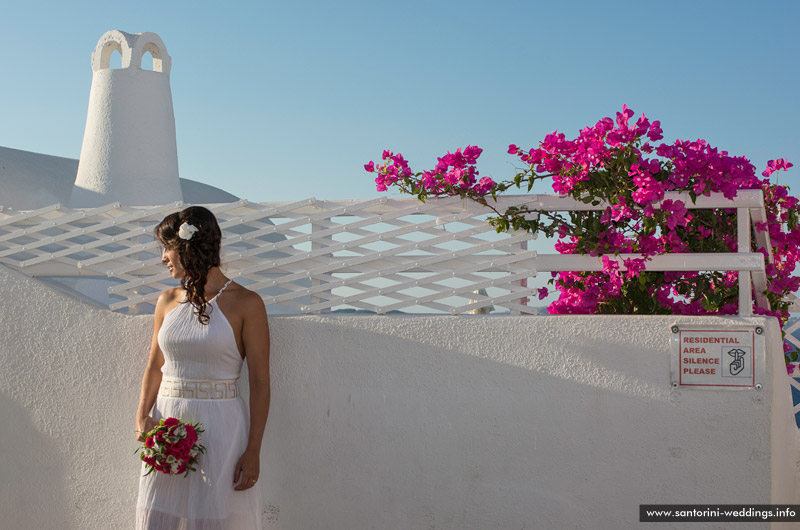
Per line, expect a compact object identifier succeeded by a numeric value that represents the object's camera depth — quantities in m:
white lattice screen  4.00
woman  3.31
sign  3.73
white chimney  9.16
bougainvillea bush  3.88
